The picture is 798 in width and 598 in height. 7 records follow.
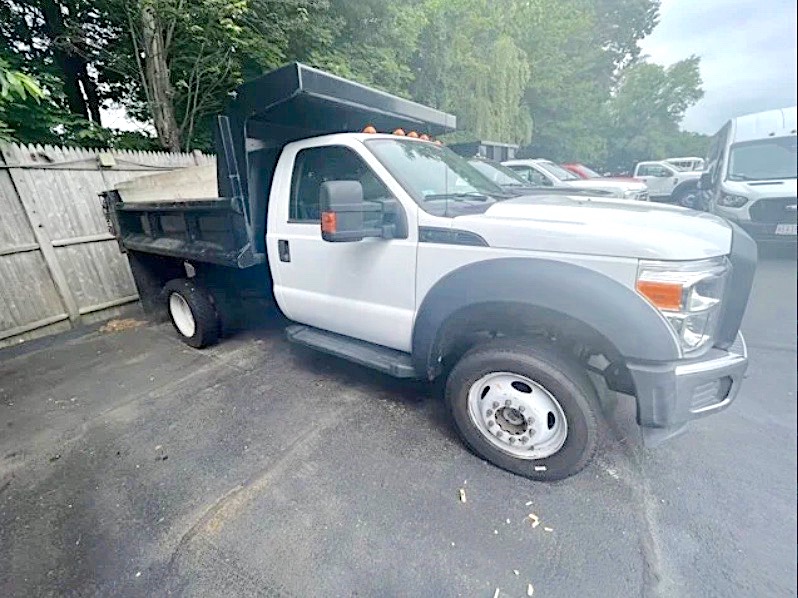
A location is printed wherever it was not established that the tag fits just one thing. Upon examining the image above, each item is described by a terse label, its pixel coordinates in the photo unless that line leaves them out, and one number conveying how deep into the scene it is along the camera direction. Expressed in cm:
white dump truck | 177
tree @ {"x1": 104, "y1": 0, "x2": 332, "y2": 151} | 525
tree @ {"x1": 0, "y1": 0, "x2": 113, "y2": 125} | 459
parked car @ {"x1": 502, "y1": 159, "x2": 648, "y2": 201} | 723
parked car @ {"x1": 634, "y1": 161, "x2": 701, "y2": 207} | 946
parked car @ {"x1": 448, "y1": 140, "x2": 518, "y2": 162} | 607
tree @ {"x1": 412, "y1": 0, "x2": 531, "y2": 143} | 608
